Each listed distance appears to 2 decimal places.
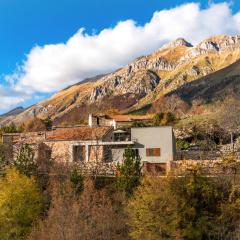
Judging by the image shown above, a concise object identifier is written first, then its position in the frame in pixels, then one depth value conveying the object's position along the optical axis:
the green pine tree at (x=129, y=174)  42.16
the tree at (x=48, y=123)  92.46
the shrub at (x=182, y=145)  62.01
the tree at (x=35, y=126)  88.44
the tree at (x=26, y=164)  48.50
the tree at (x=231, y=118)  65.00
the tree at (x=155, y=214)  32.34
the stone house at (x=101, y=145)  52.03
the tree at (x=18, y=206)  40.47
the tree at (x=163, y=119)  81.94
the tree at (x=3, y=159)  53.59
